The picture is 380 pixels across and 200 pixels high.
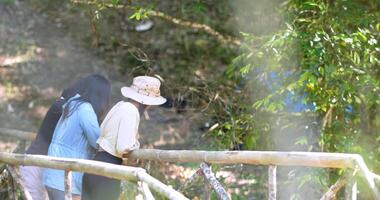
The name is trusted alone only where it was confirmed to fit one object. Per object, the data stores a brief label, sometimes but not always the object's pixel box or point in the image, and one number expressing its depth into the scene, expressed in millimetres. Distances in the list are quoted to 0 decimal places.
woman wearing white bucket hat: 8268
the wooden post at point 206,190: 7749
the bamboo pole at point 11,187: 9000
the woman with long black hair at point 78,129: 8455
